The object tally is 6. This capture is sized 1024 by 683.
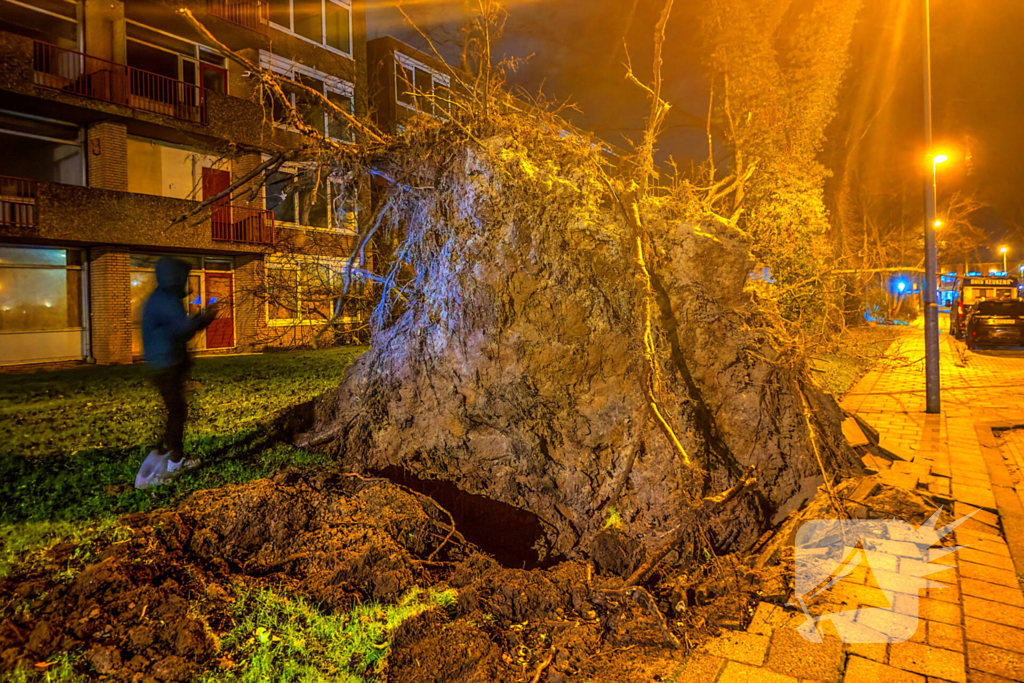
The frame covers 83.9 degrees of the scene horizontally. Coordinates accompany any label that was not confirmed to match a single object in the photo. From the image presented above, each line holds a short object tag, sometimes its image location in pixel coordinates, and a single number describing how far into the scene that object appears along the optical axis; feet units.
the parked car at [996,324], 64.95
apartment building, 47.09
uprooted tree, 13.48
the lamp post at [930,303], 28.63
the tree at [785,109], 32.09
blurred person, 14.98
